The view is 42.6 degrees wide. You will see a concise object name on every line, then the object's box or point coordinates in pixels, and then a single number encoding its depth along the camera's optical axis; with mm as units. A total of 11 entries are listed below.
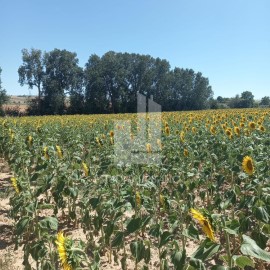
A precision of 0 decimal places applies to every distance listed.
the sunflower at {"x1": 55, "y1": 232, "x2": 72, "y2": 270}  1598
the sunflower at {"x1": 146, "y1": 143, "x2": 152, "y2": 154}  4861
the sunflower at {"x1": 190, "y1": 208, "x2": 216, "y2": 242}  1576
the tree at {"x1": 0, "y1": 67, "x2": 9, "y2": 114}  41375
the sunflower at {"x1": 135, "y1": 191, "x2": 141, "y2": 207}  2844
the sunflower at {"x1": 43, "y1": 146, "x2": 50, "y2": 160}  4516
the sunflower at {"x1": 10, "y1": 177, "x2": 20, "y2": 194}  3000
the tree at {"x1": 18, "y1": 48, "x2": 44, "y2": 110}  47562
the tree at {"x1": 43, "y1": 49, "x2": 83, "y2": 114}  45562
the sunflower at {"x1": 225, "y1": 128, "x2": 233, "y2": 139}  6689
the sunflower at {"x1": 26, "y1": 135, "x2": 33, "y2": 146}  6109
